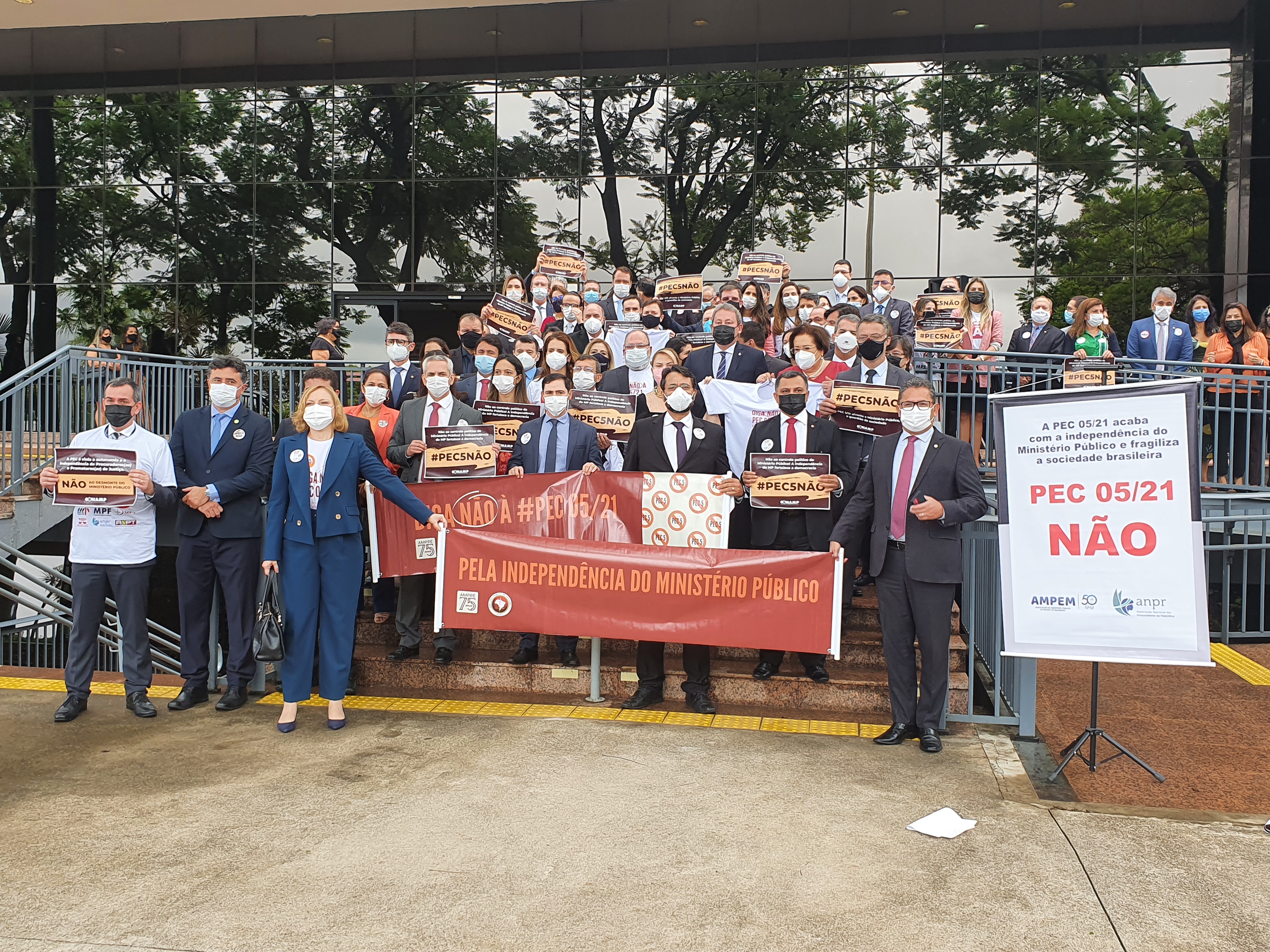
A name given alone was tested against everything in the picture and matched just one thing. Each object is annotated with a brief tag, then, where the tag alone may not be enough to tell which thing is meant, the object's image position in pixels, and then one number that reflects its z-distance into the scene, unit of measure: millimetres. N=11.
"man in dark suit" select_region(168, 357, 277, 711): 7473
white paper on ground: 5184
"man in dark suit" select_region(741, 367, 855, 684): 7586
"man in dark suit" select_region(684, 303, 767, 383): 9711
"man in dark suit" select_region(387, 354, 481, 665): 8148
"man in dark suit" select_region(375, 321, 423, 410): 9680
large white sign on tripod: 5938
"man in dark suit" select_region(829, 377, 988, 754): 6543
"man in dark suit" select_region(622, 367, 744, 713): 7449
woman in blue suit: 6984
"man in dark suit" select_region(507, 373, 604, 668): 8266
